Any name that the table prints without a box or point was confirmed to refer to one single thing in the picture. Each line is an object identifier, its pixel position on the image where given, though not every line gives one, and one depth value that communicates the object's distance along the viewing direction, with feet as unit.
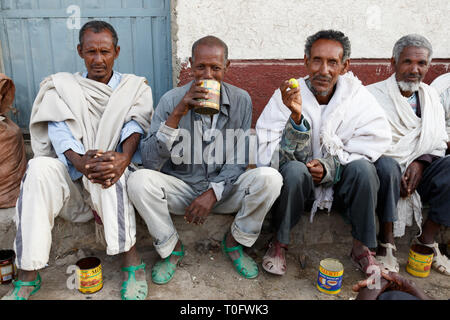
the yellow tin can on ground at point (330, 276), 7.05
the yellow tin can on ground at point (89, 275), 6.93
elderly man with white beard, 8.01
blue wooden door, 10.96
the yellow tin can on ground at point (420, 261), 7.79
